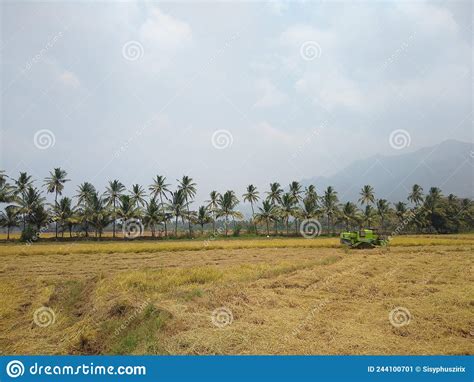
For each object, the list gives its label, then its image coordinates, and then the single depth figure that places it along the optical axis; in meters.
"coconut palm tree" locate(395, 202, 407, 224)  66.00
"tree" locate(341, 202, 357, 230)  61.78
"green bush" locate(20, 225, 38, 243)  45.32
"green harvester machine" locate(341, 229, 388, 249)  26.47
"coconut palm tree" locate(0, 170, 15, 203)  42.43
